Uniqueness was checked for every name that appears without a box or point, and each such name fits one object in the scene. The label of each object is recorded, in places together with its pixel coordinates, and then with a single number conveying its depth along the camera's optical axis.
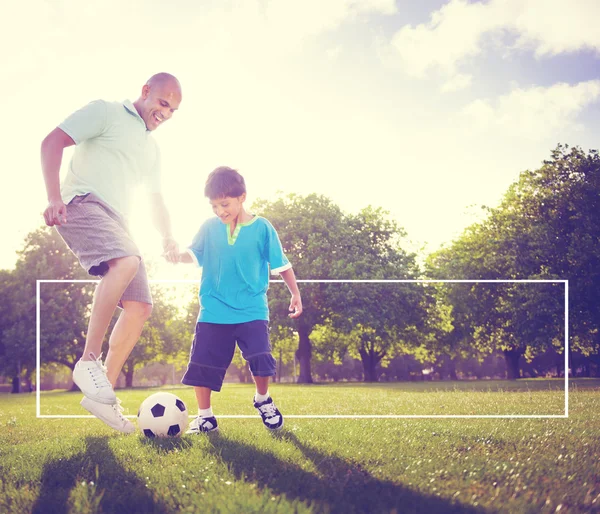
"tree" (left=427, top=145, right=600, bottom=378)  20.72
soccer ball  4.56
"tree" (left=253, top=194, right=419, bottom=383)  22.19
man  4.14
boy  4.91
